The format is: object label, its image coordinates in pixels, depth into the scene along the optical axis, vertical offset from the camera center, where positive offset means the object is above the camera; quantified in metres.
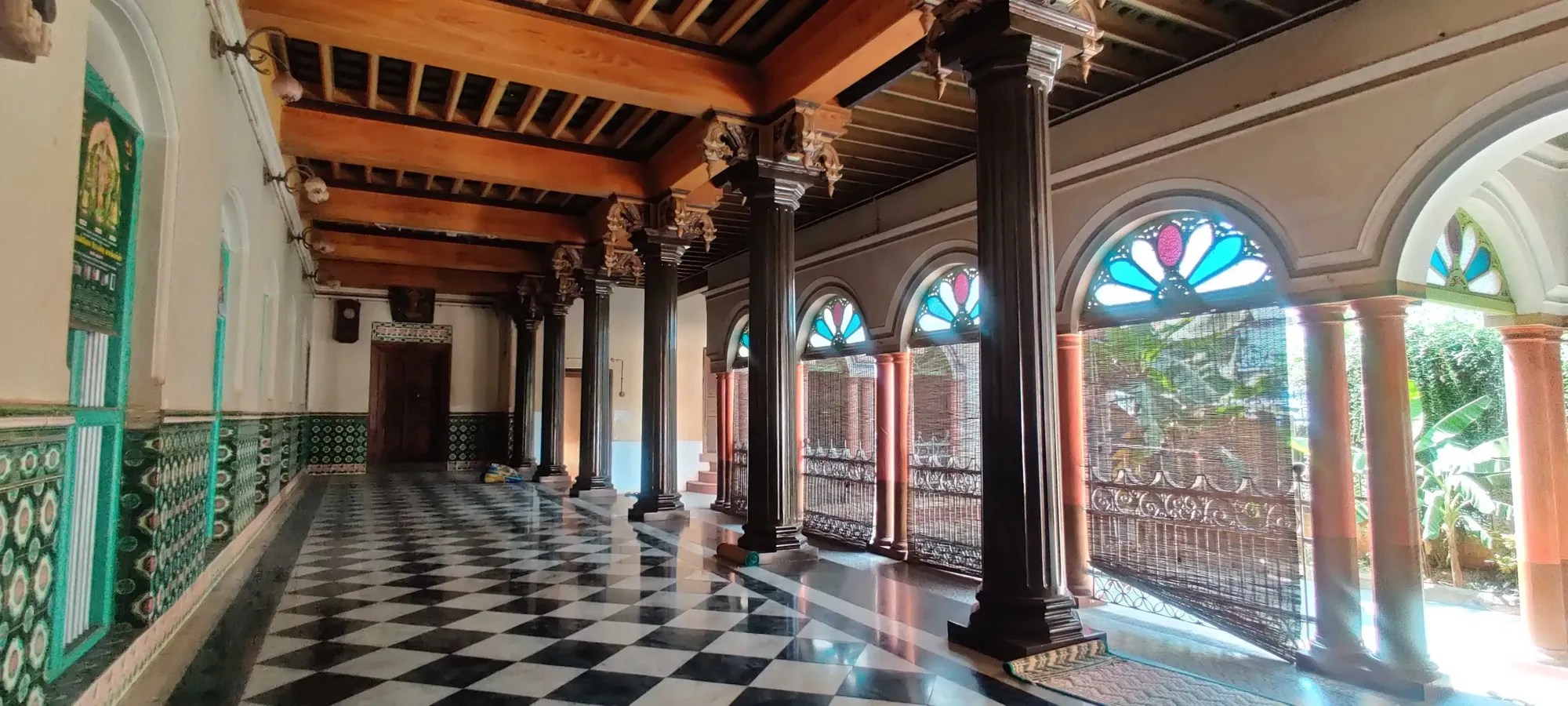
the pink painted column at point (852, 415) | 9.36 -0.11
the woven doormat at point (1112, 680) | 3.03 -1.10
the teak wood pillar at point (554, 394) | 12.06 +0.20
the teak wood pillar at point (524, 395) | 13.32 +0.19
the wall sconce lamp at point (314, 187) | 6.51 +1.80
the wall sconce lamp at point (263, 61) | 4.21 +1.89
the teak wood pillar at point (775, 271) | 5.91 +1.03
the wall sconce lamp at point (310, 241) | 8.98 +1.90
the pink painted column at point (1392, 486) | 4.41 -0.48
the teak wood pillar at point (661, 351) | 7.98 +0.55
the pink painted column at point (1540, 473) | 5.60 -0.50
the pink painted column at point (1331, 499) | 4.61 -0.57
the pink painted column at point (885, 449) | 8.63 -0.48
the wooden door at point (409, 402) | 14.25 +0.10
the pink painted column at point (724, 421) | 11.82 -0.23
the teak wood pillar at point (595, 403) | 9.94 +0.04
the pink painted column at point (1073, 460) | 6.35 -0.45
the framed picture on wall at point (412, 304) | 13.77 +1.79
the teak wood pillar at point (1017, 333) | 3.53 +0.33
